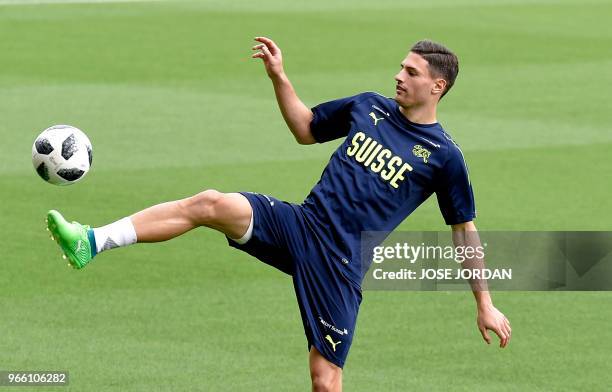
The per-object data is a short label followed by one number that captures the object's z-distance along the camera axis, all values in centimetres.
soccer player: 1898
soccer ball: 2270
